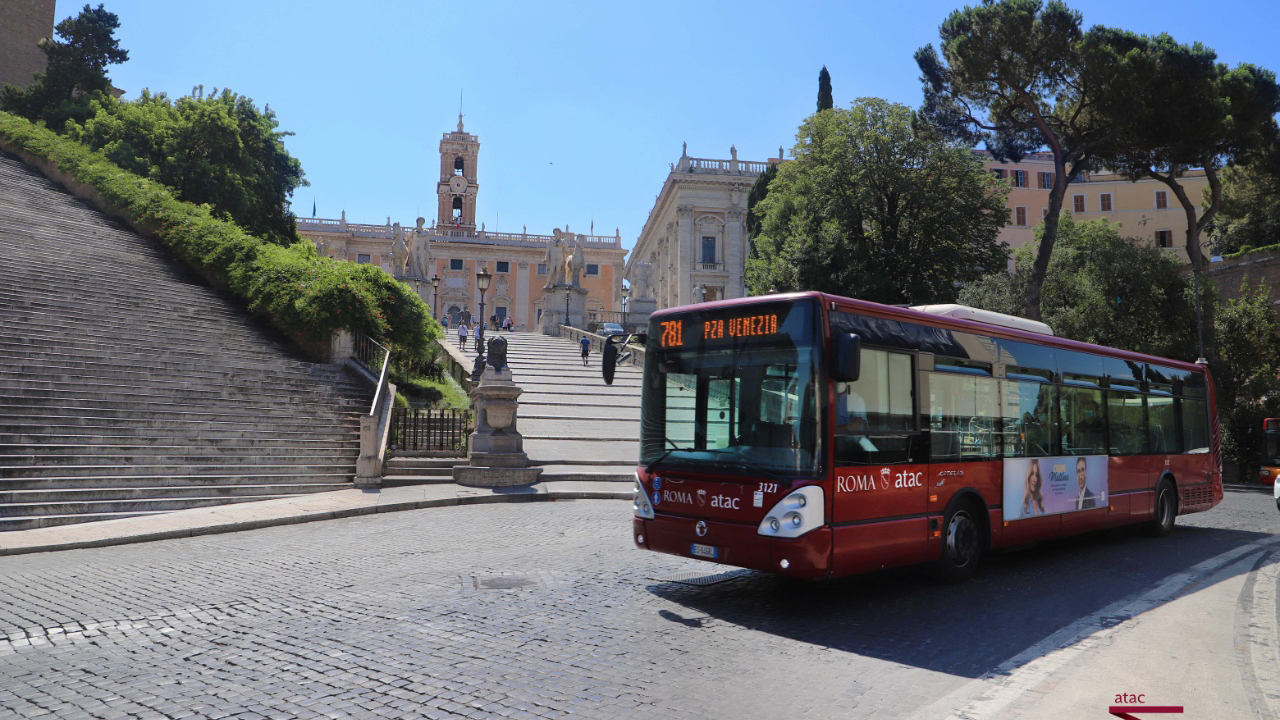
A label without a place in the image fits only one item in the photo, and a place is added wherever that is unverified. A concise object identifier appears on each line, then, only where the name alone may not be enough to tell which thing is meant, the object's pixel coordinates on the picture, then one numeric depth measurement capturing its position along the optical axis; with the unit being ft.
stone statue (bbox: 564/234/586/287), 147.13
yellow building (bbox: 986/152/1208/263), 187.93
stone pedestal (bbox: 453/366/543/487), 52.08
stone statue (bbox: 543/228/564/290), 149.79
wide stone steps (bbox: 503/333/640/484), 58.80
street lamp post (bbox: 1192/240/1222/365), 88.84
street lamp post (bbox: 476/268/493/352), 87.99
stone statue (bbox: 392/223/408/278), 142.20
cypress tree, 158.40
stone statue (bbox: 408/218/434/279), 144.15
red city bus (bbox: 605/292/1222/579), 21.91
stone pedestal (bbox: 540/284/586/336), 151.02
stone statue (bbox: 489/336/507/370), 54.29
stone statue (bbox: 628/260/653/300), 146.30
